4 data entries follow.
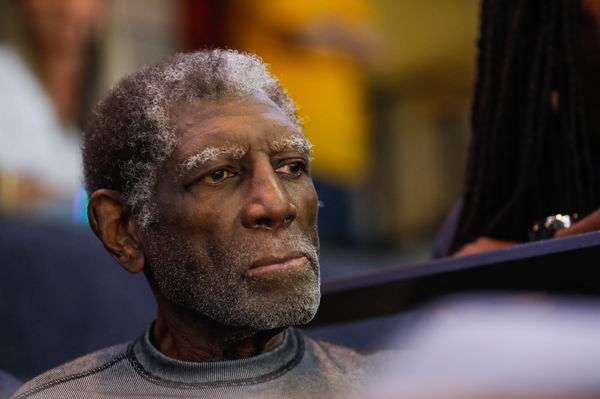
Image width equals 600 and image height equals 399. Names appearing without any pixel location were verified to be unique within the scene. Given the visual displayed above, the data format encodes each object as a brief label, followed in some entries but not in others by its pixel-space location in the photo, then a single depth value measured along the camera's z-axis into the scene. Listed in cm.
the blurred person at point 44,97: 622
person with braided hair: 312
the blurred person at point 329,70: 917
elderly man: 245
